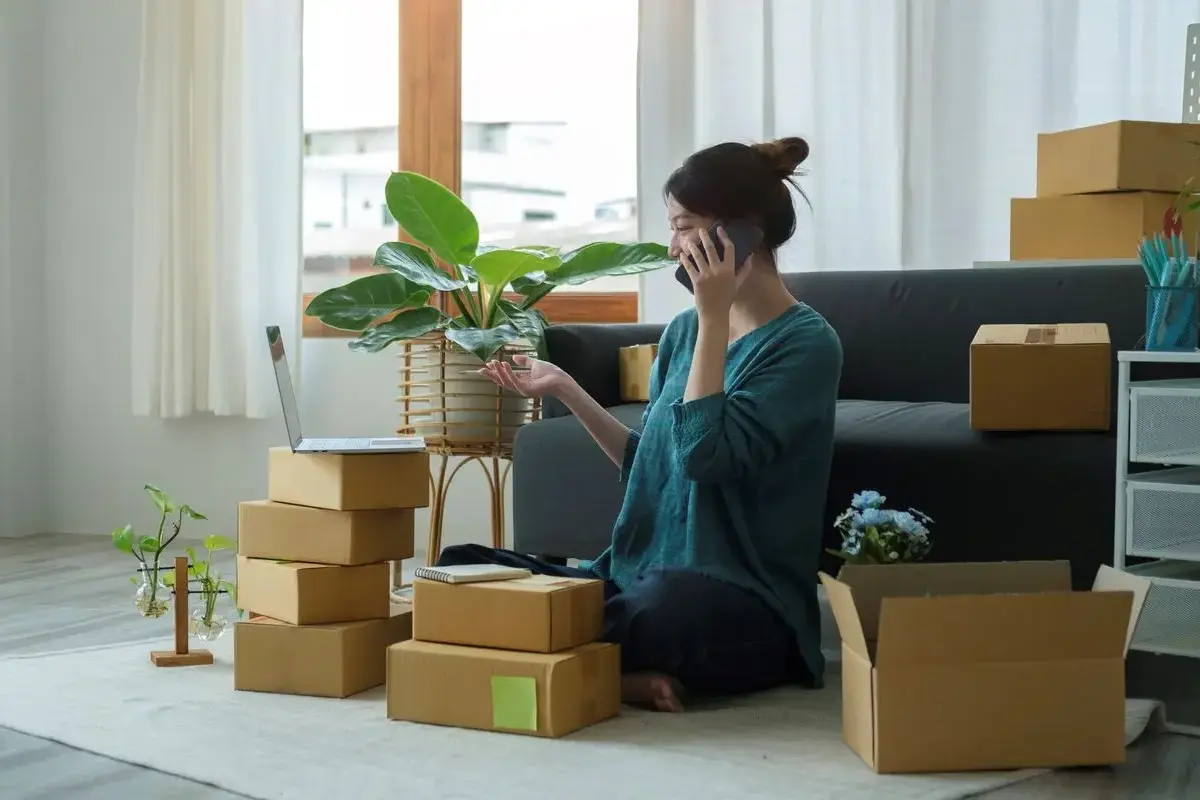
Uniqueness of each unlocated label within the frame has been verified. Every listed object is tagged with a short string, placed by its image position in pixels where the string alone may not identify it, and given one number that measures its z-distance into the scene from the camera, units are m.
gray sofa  2.18
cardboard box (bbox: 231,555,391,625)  2.09
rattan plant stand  3.08
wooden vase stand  2.34
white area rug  1.63
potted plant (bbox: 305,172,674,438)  3.04
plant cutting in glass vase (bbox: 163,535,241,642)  2.42
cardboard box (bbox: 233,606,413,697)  2.08
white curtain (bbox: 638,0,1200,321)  3.23
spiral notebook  1.93
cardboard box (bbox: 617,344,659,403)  2.79
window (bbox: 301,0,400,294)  4.21
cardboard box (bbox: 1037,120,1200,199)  2.66
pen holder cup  2.02
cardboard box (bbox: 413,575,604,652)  1.87
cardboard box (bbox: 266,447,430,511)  2.10
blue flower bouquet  1.87
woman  1.98
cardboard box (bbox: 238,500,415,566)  2.11
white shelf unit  1.95
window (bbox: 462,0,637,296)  4.01
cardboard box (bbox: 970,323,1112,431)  2.17
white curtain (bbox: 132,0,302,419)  4.05
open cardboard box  1.64
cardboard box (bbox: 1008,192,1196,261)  2.71
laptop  2.12
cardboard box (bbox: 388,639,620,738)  1.85
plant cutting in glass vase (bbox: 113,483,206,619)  2.33
